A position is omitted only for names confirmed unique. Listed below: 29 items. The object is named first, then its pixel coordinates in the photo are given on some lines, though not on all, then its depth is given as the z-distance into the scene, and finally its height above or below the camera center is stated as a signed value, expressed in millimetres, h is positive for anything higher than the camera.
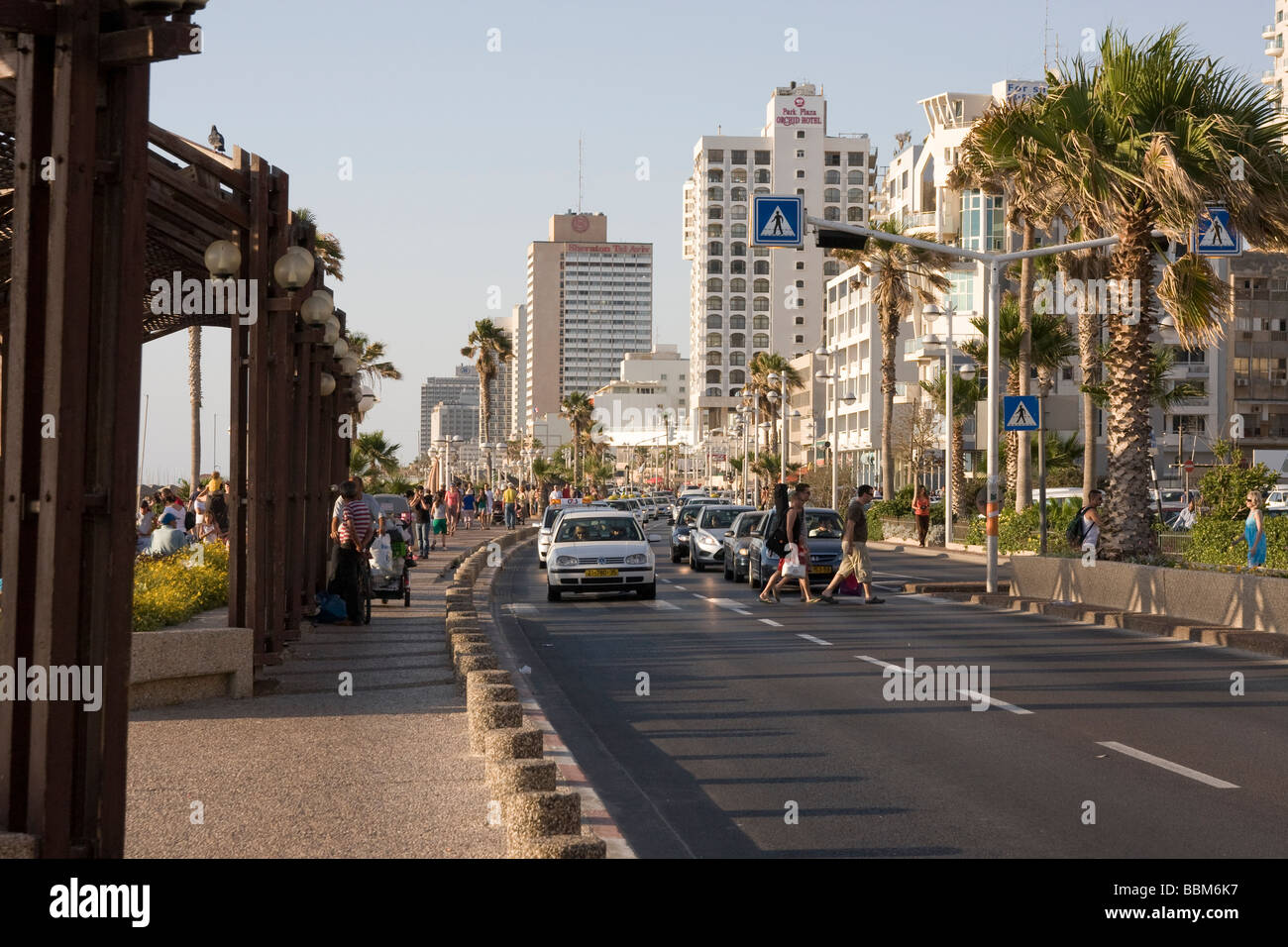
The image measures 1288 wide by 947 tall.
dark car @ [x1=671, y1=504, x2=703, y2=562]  42969 -897
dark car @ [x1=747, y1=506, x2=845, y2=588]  27766 -924
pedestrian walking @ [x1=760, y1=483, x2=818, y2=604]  25234 -740
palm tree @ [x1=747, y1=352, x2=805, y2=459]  102975 +8800
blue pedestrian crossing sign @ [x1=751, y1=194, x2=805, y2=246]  24016 +4386
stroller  23094 -1031
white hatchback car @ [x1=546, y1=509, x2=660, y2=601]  26781 -1178
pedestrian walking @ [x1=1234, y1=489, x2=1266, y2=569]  21781 -417
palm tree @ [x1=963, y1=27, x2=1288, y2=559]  22609 +4899
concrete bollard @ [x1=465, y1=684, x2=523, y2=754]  9977 -1368
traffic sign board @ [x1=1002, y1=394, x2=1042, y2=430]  25859 +1555
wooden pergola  6121 +429
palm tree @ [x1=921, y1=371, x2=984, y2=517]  60500 +4402
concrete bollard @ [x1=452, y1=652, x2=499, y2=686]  12750 -1385
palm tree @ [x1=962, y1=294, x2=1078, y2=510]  45406 +4930
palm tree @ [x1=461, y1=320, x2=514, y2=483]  90750 +8875
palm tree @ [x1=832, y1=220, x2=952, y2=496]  56031 +8298
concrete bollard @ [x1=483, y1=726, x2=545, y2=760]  8578 -1385
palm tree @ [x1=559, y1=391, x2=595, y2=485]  139375 +8188
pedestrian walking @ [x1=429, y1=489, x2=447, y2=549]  47625 -628
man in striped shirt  19656 -583
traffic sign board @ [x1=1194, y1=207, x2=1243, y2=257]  22547 +4015
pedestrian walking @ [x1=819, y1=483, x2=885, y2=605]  24844 -929
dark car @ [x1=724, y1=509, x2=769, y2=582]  32812 -903
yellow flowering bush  14109 -943
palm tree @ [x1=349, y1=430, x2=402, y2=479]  65600 +1919
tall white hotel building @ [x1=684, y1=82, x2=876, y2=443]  174625 +31681
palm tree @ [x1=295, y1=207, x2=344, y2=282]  55188 +8916
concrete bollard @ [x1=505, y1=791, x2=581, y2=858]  6934 -1449
